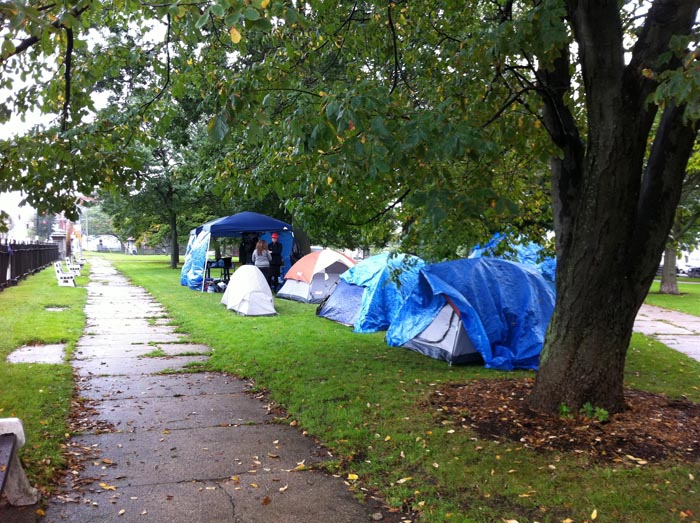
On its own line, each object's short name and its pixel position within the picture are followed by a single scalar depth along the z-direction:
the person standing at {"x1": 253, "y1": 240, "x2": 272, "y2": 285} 15.82
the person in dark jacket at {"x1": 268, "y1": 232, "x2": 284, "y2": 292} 17.44
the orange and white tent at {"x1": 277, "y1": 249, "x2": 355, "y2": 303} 14.86
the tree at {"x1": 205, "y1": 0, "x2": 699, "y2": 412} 3.84
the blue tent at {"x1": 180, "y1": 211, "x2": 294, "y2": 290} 16.73
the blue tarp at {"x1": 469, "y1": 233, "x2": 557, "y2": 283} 11.55
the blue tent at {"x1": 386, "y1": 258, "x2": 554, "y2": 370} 7.73
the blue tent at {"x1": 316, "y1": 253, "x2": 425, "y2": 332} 9.85
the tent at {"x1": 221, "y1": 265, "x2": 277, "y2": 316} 12.17
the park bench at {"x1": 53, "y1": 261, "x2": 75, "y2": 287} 18.10
